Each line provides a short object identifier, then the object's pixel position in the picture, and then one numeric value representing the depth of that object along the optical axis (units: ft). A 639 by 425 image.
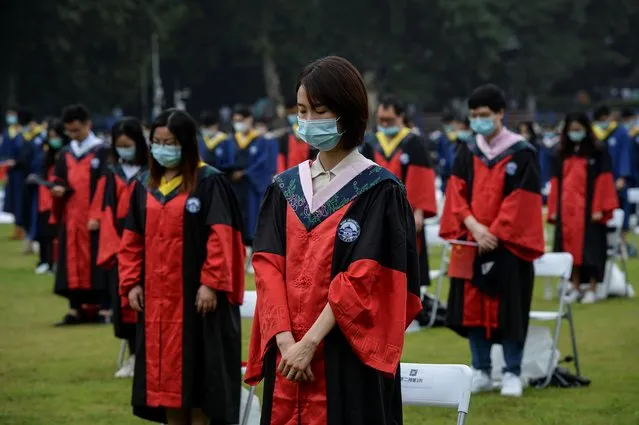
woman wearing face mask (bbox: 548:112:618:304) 43.04
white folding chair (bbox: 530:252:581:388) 31.35
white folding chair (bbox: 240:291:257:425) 24.89
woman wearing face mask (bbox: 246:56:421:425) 15.88
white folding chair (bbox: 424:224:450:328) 37.99
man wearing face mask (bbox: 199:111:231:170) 62.08
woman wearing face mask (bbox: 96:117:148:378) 31.67
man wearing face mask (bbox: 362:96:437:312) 37.86
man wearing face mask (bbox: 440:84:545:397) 28.99
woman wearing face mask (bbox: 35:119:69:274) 49.70
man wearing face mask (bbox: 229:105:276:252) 60.75
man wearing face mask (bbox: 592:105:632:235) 59.11
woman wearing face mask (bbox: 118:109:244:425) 23.40
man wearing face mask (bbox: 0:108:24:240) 70.28
